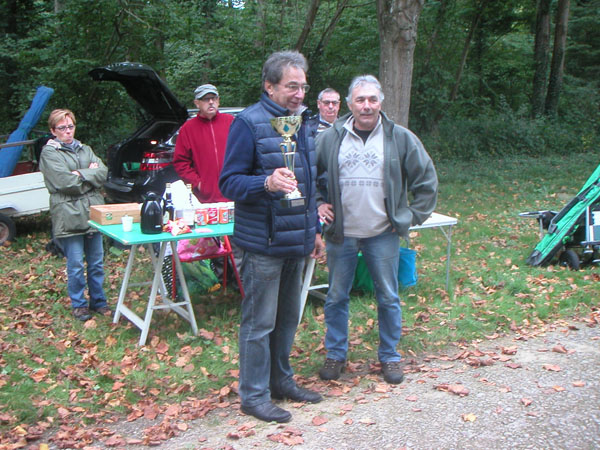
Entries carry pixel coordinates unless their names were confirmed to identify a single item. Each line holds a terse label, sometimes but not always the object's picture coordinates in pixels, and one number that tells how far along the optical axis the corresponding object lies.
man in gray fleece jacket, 4.01
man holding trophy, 3.27
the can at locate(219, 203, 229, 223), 4.98
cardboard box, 4.83
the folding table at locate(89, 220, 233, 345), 4.46
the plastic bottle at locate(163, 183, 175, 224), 4.81
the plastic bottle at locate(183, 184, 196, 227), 4.78
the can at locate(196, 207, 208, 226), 4.86
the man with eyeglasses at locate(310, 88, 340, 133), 6.36
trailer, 8.00
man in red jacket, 5.85
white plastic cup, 4.64
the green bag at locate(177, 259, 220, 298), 6.02
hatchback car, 7.55
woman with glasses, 5.10
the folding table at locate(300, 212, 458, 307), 5.09
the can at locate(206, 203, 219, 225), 4.93
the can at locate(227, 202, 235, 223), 5.03
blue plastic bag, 5.68
